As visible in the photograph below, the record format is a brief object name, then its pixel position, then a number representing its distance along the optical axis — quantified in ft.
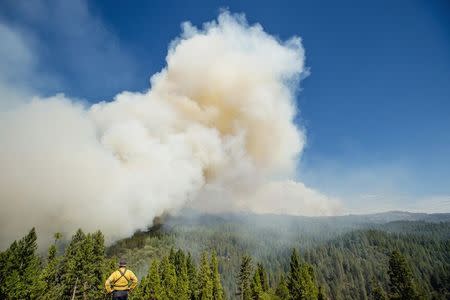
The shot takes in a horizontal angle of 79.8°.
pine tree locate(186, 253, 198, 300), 193.06
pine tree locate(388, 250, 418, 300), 162.71
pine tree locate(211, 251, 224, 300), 183.56
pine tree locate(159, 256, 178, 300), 171.53
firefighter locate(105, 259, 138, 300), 31.91
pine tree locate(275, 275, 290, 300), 188.80
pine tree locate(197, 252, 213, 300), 180.86
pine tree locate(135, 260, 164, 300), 159.63
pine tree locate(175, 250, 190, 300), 180.24
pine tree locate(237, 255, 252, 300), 203.92
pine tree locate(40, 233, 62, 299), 142.72
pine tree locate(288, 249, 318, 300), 170.82
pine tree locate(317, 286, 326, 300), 176.62
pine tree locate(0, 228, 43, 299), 122.83
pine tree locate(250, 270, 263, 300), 187.11
